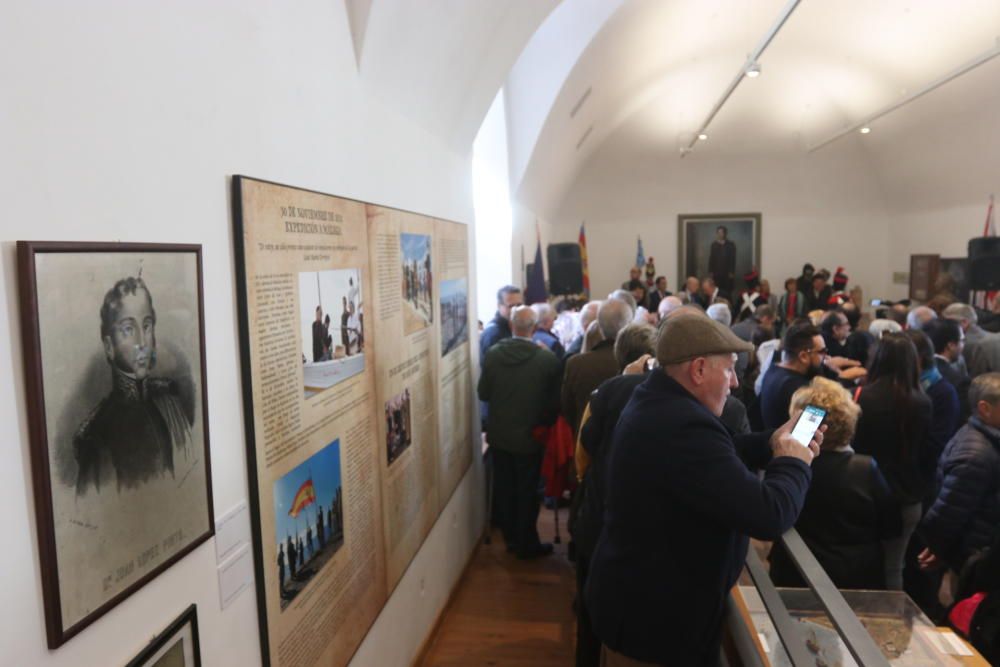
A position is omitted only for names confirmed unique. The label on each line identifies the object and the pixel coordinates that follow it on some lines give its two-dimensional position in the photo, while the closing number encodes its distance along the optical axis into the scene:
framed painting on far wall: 16.88
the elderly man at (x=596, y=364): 4.32
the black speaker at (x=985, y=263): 11.60
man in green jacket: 5.08
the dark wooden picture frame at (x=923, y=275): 14.44
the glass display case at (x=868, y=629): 2.07
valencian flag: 15.07
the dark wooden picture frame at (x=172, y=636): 1.53
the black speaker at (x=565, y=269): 13.42
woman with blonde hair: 2.82
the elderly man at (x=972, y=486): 3.18
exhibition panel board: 2.06
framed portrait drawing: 1.24
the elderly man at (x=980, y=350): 5.80
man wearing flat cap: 1.91
